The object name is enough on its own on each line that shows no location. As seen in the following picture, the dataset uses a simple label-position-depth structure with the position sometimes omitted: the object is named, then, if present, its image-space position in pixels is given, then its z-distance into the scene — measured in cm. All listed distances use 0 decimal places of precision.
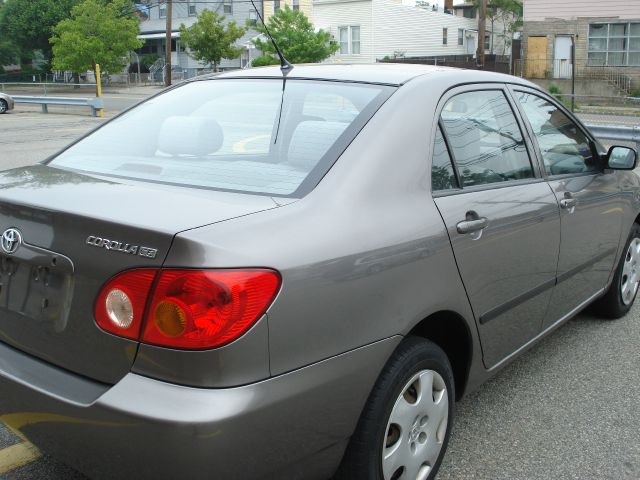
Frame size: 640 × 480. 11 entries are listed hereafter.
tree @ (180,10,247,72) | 3878
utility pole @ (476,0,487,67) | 3188
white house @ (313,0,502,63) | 3738
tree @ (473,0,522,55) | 4947
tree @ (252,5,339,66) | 3011
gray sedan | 192
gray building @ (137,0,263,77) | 4531
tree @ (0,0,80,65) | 4797
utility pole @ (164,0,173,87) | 3358
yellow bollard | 2438
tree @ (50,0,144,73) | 3978
